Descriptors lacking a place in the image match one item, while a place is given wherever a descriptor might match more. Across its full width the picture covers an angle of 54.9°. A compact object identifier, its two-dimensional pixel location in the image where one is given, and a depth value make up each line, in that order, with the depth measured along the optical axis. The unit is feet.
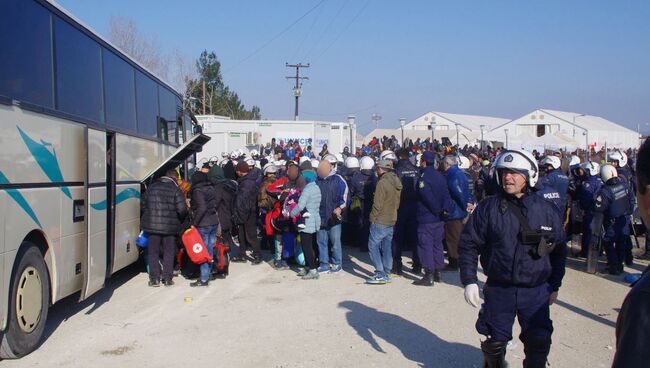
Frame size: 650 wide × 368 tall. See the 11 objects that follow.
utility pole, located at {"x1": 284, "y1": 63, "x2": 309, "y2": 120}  168.14
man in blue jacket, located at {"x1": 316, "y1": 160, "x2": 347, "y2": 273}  34.58
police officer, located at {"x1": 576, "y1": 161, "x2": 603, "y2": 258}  35.37
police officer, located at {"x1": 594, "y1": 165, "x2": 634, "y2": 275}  33.65
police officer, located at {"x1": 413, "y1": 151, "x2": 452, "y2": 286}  31.89
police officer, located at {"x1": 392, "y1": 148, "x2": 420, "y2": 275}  34.88
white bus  19.45
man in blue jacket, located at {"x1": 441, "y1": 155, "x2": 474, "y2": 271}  33.71
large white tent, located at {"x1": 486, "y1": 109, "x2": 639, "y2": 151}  220.84
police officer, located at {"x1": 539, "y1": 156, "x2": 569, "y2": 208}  36.04
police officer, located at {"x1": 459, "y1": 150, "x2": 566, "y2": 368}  15.51
